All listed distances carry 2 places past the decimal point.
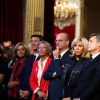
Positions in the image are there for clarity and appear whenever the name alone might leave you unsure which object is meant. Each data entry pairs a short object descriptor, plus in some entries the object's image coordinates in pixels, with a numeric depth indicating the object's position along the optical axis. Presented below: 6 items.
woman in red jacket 7.29
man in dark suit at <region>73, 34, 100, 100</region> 5.53
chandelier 20.48
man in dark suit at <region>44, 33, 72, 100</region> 6.88
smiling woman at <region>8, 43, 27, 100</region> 7.91
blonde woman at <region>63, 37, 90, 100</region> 6.41
